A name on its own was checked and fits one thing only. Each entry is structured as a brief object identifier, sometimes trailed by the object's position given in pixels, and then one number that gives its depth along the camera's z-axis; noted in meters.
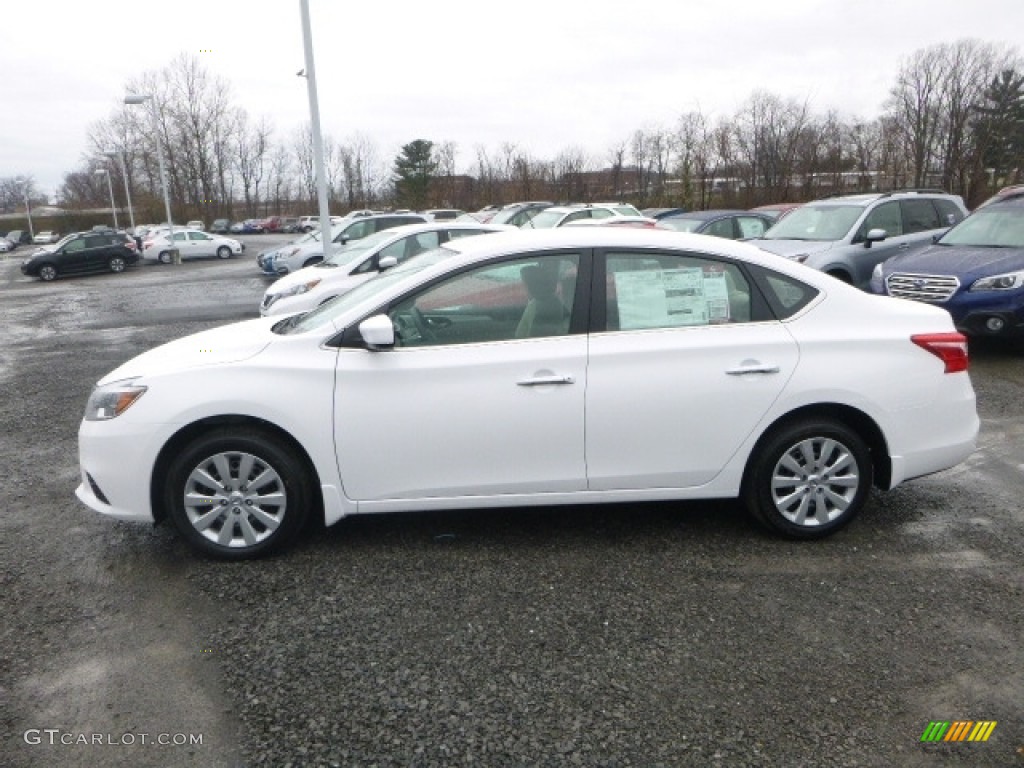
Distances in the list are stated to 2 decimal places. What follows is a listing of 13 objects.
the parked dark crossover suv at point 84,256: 27.59
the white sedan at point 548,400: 3.96
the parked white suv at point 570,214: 19.56
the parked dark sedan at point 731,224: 16.17
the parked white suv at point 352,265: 10.51
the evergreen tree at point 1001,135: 37.75
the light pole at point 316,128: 15.12
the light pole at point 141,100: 27.34
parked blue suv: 8.16
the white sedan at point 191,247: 34.50
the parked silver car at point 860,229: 10.77
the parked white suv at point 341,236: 18.72
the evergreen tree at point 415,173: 57.31
